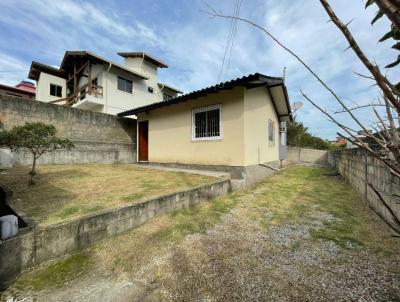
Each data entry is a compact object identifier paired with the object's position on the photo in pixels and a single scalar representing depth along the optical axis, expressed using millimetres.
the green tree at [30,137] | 4481
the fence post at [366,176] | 5002
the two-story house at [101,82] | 14414
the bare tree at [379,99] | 568
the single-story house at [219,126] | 6859
